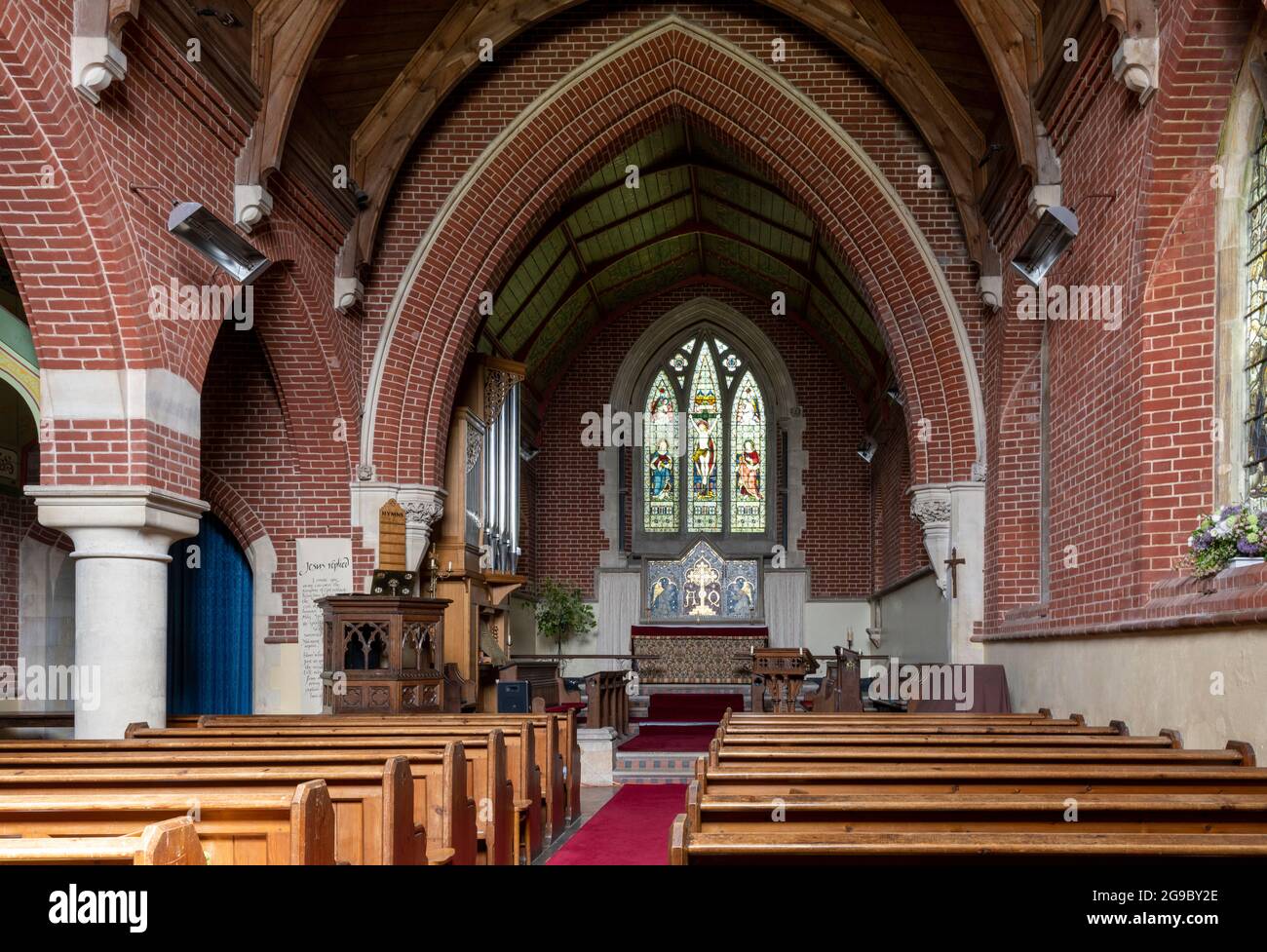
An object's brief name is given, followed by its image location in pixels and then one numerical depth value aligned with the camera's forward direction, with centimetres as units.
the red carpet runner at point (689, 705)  1611
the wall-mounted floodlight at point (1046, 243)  780
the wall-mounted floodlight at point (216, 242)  739
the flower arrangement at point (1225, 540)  539
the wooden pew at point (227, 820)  301
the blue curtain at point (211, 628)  1127
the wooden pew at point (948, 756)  462
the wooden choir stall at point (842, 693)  1164
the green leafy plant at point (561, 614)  1903
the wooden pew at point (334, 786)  387
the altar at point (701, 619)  1872
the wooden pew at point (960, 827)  264
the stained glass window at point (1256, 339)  609
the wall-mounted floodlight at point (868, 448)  1833
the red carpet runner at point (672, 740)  1155
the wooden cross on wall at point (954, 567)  1102
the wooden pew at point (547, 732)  688
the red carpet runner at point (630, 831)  706
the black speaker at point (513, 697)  1121
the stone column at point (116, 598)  700
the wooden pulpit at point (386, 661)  911
